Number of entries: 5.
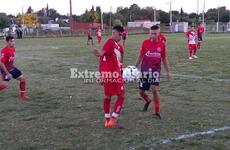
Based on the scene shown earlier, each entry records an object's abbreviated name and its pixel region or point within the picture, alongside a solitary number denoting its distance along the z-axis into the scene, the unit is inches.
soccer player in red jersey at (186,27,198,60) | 788.6
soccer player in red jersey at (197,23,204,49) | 992.2
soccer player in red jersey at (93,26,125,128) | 267.1
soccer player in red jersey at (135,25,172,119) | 300.4
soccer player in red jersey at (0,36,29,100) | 383.9
